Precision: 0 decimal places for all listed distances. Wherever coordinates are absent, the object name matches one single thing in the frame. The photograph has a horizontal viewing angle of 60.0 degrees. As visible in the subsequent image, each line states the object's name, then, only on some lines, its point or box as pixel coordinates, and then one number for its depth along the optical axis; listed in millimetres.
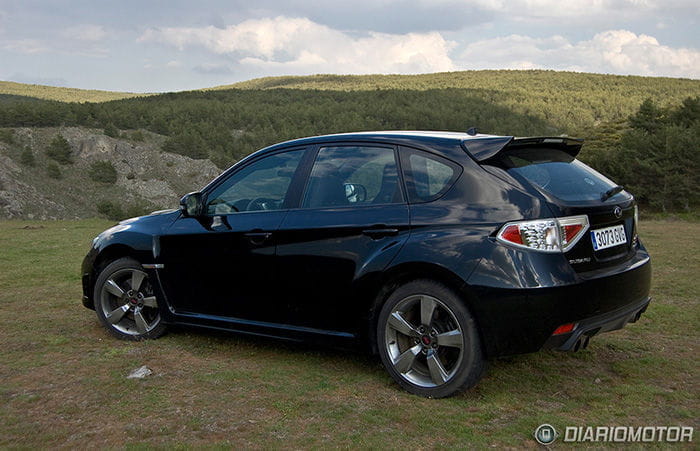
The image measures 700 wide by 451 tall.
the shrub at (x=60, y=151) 74438
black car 3359
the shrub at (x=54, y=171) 69688
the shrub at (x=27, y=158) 70250
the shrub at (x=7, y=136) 75625
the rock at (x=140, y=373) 4082
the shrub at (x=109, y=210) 53247
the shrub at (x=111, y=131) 87062
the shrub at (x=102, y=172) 72438
